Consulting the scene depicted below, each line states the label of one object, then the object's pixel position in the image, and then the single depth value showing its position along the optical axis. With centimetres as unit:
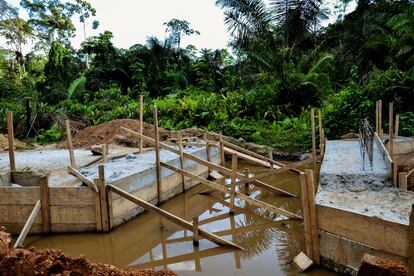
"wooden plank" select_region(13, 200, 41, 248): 565
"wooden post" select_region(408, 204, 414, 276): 311
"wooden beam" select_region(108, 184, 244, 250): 623
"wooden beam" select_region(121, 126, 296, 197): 818
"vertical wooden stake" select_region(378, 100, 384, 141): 1024
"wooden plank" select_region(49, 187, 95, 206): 672
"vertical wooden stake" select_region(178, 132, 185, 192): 936
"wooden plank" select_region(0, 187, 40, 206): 673
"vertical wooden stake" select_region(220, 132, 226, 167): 1181
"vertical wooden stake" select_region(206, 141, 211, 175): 1169
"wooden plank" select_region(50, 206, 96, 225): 679
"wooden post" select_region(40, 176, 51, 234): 662
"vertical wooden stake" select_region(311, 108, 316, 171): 890
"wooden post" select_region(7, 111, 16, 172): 700
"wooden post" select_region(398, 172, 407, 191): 573
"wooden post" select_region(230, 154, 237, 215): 778
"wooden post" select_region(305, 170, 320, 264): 509
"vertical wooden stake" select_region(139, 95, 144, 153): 1071
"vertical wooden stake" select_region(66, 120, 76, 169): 795
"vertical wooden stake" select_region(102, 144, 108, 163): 955
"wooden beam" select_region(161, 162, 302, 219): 695
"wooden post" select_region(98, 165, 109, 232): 668
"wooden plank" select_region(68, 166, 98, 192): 668
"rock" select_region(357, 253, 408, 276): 271
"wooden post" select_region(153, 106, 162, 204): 845
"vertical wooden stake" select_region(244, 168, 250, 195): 984
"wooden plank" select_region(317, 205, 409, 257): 421
